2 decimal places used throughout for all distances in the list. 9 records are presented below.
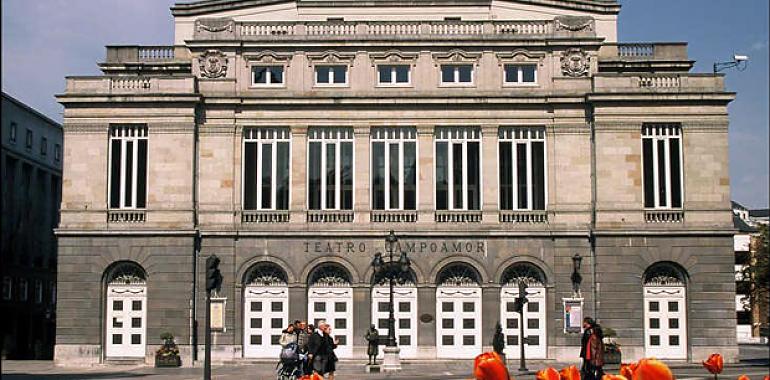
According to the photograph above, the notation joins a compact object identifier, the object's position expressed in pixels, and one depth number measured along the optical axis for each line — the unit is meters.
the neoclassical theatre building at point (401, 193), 43.16
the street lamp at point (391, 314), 37.38
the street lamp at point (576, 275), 43.16
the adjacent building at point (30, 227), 60.06
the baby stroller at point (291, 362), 28.23
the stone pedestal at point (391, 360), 37.31
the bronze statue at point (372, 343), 40.09
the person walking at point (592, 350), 24.27
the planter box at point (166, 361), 41.38
